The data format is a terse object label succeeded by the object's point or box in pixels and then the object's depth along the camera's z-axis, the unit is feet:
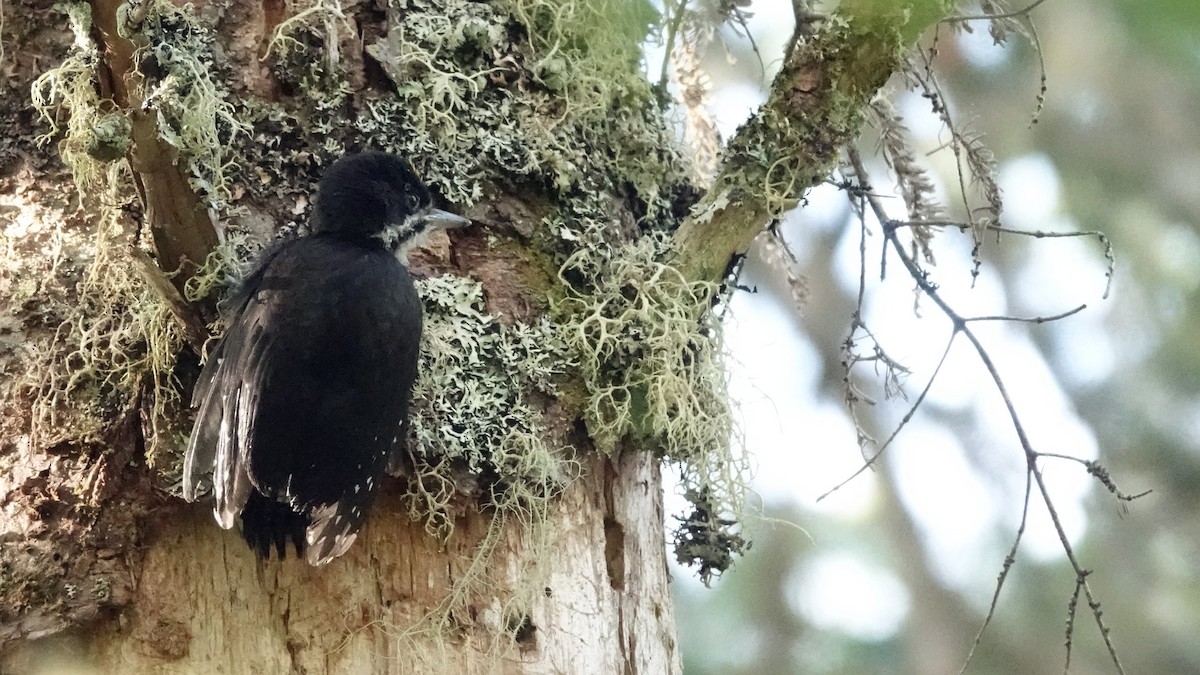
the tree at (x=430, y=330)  14.12
